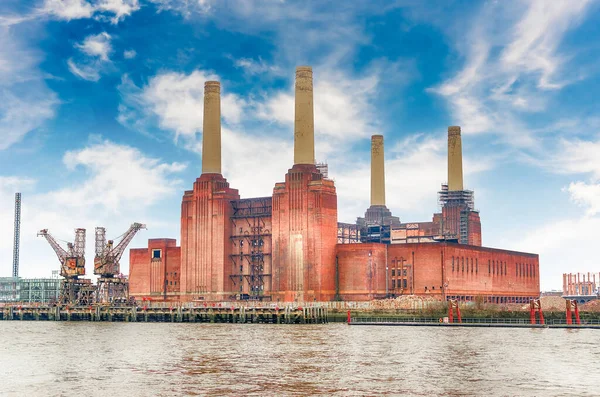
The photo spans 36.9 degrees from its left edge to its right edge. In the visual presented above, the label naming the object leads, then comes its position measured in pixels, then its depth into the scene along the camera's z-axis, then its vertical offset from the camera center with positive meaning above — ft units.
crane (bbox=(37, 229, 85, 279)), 494.59 +21.86
